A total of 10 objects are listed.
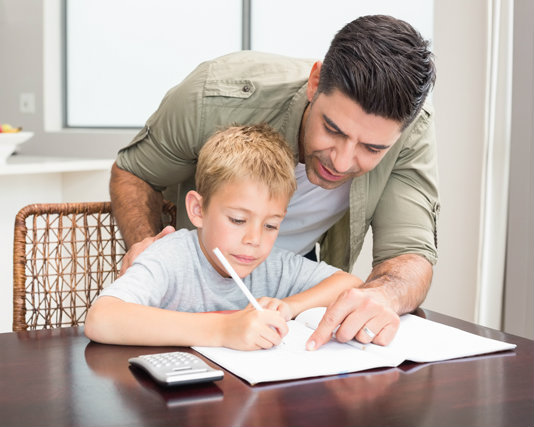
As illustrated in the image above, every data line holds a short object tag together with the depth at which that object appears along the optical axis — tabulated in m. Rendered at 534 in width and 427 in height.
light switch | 4.23
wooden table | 0.81
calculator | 0.90
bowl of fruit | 2.99
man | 1.34
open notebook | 0.97
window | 3.55
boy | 1.25
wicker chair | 1.54
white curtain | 2.51
